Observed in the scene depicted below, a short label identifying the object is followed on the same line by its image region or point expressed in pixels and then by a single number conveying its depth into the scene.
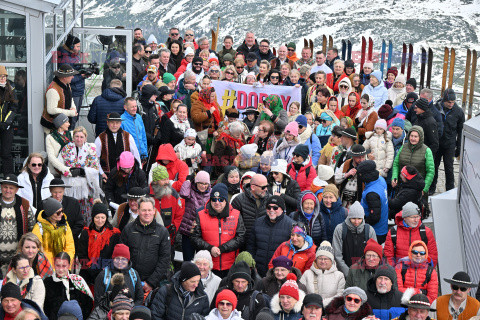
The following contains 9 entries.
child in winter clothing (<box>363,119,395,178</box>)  14.11
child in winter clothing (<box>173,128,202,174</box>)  13.81
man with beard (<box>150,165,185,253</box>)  11.90
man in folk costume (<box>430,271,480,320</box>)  9.68
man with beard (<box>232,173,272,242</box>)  11.88
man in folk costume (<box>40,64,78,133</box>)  13.84
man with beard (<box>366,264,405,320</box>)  9.98
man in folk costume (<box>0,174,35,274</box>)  10.84
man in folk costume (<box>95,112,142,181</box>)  13.26
